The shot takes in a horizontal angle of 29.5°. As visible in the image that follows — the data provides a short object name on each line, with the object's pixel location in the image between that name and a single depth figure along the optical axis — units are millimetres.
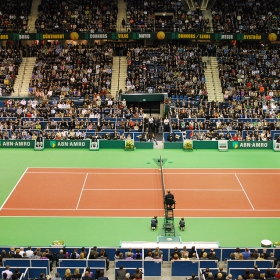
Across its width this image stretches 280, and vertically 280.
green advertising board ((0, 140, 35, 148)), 41188
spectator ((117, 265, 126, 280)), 18391
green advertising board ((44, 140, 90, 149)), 41219
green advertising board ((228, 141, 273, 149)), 41031
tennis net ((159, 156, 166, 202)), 30912
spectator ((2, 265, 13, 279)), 18172
